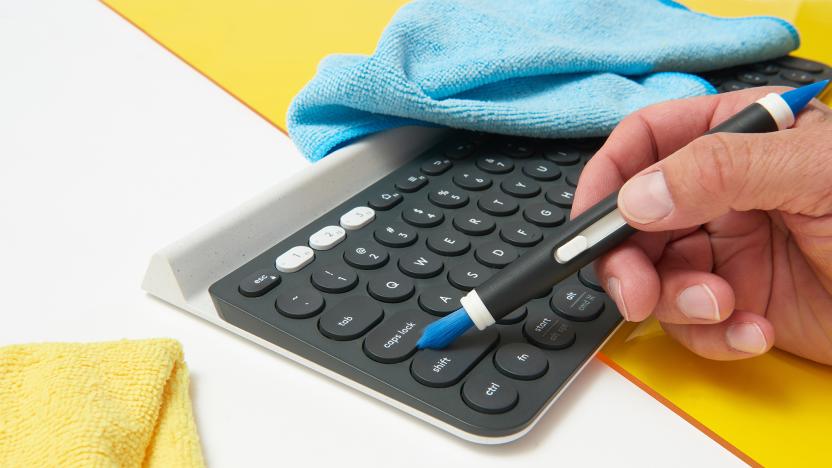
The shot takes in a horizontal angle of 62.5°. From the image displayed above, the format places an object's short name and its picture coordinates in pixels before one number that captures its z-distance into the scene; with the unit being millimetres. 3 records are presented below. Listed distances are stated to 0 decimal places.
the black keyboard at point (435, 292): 327
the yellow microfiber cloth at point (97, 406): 290
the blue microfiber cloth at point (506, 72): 495
